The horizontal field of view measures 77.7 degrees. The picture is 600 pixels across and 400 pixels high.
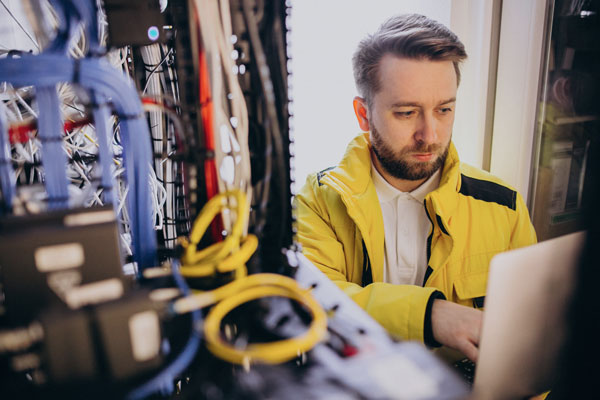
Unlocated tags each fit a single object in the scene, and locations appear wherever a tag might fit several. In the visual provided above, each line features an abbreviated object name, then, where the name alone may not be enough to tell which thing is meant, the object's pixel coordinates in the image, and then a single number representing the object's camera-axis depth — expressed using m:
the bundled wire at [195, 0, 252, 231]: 0.48
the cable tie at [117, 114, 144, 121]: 0.47
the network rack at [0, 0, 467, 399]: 0.35
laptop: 0.41
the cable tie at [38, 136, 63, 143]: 0.46
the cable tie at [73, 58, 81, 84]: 0.42
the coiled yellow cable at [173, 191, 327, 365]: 0.37
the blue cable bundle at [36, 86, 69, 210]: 0.46
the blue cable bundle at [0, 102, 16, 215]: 0.46
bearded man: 1.20
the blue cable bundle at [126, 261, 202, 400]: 0.36
